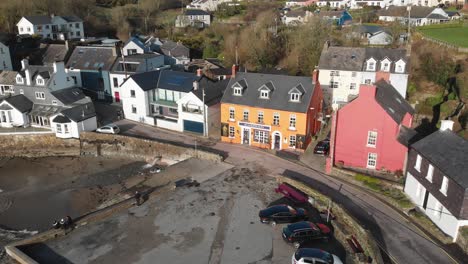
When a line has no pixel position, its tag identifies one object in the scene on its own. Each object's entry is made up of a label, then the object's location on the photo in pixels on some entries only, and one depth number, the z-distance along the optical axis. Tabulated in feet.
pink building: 92.63
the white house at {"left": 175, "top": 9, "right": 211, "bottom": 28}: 271.69
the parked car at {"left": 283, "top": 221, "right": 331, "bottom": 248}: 72.08
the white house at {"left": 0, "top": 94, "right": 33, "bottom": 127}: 135.44
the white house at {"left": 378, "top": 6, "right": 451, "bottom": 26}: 214.07
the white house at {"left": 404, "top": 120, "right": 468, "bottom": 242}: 67.67
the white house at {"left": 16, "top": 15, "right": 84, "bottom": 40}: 226.99
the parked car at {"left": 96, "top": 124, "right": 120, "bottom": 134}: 130.00
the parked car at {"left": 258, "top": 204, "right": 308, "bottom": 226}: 78.74
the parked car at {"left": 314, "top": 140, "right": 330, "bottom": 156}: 109.09
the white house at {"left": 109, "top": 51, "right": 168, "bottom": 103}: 157.07
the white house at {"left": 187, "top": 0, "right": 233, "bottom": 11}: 338.13
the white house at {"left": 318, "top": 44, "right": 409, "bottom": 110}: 131.85
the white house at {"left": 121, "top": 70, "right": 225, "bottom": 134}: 125.18
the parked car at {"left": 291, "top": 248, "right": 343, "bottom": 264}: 63.69
